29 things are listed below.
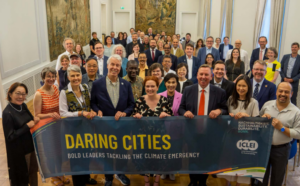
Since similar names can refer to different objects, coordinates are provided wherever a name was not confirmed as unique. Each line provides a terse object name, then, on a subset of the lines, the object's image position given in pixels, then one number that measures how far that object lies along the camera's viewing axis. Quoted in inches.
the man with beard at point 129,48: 343.0
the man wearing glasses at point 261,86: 146.9
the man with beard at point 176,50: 322.0
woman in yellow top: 222.5
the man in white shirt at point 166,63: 204.4
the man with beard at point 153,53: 284.2
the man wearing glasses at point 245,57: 275.8
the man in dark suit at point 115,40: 550.1
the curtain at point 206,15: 662.5
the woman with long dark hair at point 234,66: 235.5
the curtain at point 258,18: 372.2
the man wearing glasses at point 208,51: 301.4
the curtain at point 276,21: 327.3
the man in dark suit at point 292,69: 248.5
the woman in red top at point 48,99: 125.8
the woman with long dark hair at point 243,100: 123.4
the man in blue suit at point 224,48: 384.8
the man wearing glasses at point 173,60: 254.5
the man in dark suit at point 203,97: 127.2
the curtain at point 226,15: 457.8
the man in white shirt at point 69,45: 238.8
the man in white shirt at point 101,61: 215.5
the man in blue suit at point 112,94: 133.2
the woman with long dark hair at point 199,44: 428.8
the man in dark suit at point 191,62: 249.0
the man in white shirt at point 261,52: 271.7
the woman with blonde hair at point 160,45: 340.6
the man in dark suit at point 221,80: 149.8
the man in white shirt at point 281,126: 114.7
